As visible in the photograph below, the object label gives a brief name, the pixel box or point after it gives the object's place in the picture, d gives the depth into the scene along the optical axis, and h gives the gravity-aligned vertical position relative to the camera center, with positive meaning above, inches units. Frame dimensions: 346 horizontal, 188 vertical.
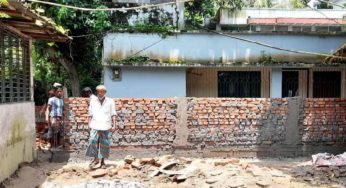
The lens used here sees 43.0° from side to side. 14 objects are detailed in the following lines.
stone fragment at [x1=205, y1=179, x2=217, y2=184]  301.1 -72.5
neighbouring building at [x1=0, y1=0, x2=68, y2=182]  291.9 -4.8
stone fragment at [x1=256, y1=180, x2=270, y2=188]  289.4 -71.6
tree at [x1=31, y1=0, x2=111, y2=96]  540.7 +41.2
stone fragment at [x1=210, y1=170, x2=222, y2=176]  312.3 -69.6
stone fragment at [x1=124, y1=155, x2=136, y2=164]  352.2 -67.6
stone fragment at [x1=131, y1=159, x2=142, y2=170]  343.3 -70.2
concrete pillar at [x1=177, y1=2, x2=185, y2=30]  562.9 +77.0
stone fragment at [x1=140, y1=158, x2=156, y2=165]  348.5 -68.0
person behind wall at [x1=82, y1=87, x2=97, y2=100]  399.8 -15.4
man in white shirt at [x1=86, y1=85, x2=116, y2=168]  349.4 -38.7
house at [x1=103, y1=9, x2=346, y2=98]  524.4 +18.4
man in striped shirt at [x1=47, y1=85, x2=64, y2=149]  430.9 -39.3
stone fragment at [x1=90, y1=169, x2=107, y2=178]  321.7 -72.3
